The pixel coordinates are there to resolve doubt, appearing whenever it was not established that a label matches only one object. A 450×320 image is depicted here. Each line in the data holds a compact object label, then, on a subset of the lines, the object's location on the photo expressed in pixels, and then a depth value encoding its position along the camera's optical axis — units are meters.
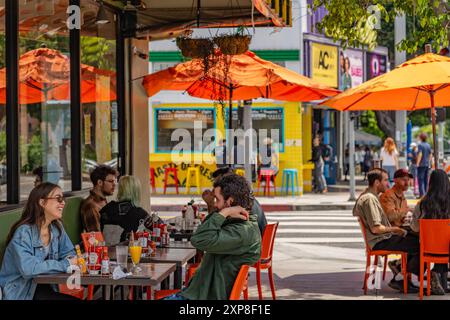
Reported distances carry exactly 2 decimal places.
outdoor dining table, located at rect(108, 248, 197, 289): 7.57
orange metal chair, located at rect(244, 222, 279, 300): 9.64
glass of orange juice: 6.95
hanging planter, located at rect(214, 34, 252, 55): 11.22
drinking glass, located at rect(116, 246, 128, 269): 6.85
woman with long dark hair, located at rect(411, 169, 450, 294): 9.73
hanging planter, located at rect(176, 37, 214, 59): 11.53
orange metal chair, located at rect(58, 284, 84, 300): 7.46
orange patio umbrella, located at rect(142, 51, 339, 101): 12.40
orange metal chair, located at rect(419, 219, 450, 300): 9.53
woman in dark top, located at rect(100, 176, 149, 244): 9.06
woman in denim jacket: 6.60
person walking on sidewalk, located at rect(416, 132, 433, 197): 23.80
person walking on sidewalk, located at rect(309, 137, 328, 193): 27.27
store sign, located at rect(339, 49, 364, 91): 29.69
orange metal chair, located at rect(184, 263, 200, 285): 9.23
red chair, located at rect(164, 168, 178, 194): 26.76
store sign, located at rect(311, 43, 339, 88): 27.92
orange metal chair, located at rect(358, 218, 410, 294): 10.15
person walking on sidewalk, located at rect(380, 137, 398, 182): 24.67
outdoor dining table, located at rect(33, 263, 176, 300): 6.42
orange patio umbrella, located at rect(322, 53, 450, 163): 10.48
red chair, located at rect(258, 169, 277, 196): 25.79
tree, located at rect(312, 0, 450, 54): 11.48
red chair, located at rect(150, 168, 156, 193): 26.92
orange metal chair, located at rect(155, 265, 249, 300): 5.97
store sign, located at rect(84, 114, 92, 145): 12.07
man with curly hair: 6.07
